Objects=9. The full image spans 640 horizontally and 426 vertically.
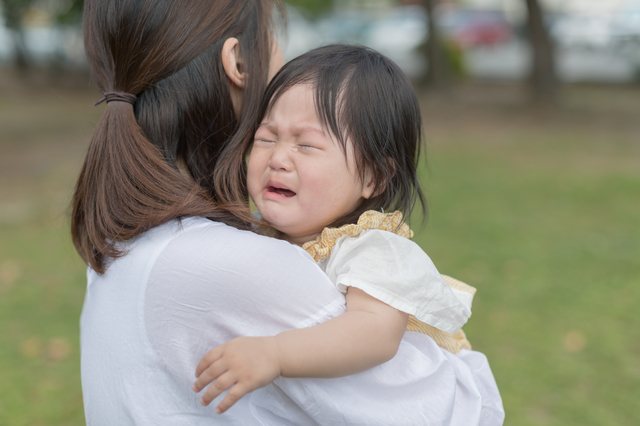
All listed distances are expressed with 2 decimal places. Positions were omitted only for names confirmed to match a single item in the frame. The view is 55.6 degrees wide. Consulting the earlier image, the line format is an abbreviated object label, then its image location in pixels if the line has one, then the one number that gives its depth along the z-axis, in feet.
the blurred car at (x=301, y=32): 67.82
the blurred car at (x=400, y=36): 56.85
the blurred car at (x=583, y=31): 55.32
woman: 3.95
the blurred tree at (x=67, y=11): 37.04
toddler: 3.84
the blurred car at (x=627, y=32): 51.06
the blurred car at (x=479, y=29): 64.75
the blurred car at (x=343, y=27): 66.59
